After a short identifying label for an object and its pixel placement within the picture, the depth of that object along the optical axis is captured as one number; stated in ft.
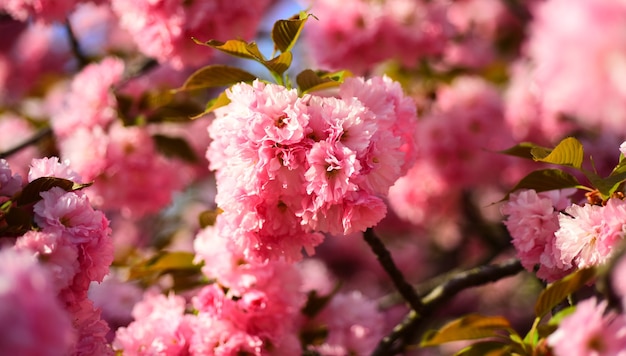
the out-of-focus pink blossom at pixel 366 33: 5.20
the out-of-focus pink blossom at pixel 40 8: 4.83
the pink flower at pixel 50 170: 4.14
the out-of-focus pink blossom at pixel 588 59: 3.71
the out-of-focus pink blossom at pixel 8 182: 4.14
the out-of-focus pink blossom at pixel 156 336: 4.33
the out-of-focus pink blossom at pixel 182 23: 4.69
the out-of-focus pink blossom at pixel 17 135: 6.19
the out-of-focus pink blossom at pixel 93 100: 4.99
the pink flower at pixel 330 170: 4.06
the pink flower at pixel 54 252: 4.00
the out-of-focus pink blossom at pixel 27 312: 3.68
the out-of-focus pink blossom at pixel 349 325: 4.69
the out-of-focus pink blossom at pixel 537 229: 4.16
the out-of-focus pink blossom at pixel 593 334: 3.82
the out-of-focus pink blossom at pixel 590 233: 4.02
